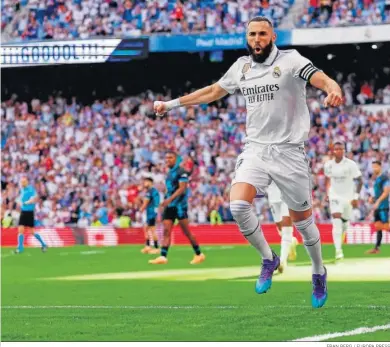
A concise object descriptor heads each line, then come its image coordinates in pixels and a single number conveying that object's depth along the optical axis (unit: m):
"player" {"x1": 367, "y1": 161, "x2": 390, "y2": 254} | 24.34
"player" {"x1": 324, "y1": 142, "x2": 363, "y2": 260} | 21.92
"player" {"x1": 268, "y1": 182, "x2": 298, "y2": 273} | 18.25
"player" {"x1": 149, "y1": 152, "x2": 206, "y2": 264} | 20.95
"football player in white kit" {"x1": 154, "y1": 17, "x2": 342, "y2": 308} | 10.45
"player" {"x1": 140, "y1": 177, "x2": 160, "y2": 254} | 27.23
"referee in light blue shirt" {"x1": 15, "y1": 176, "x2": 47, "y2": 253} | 28.06
